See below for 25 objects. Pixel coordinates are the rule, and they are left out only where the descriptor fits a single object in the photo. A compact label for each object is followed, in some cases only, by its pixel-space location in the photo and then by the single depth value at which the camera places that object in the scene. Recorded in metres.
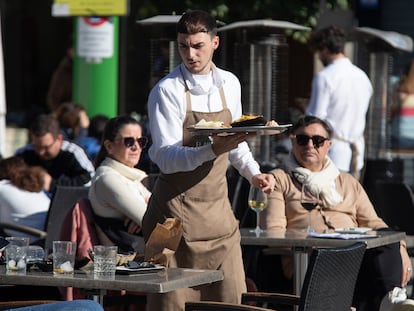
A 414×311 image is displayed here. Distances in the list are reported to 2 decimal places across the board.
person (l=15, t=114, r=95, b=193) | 18.70
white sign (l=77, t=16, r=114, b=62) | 23.80
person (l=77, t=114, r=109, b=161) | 21.80
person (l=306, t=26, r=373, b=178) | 19.77
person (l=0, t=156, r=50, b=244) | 17.02
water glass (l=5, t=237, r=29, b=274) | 10.12
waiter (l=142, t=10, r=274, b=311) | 10.84
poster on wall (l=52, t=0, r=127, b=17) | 23.05
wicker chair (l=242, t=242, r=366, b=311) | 9.69
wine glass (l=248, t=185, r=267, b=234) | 13.73
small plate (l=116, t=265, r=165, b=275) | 9.95
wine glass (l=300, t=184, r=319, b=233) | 13.84
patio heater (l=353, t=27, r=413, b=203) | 24.00
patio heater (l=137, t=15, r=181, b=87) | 17.58
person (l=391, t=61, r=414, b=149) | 28.16
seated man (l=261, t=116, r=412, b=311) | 14.12
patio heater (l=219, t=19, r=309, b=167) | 19.98
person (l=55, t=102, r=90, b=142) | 23.41
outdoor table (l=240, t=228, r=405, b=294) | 12.73
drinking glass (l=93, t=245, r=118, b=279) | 9.88
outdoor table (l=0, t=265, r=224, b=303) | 9.45
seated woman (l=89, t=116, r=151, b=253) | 13.37
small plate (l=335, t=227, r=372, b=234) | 13.37
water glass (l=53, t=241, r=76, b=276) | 10.06
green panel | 24.61
